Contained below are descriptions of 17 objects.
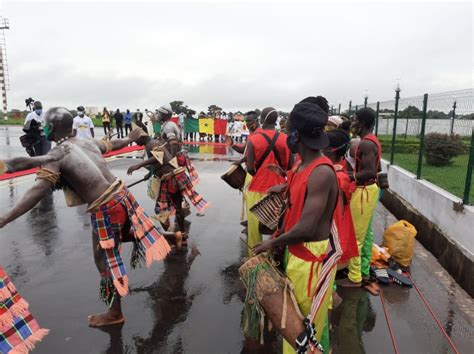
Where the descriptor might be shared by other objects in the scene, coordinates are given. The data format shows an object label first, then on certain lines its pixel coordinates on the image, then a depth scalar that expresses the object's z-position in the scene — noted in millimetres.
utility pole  64125
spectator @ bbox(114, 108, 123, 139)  23703
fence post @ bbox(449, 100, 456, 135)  5757
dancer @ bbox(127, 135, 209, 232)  5309
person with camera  10008
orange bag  4734
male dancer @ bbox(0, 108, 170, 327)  3105
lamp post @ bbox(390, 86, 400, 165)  8461
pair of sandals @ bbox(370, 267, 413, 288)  4334
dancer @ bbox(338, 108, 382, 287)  4109
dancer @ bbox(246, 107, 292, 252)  4152
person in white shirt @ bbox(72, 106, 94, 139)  12837
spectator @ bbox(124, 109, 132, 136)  24703
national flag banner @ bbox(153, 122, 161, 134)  20797
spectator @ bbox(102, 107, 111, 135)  23506
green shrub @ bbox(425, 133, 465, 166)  6977
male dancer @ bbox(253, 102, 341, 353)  2070
